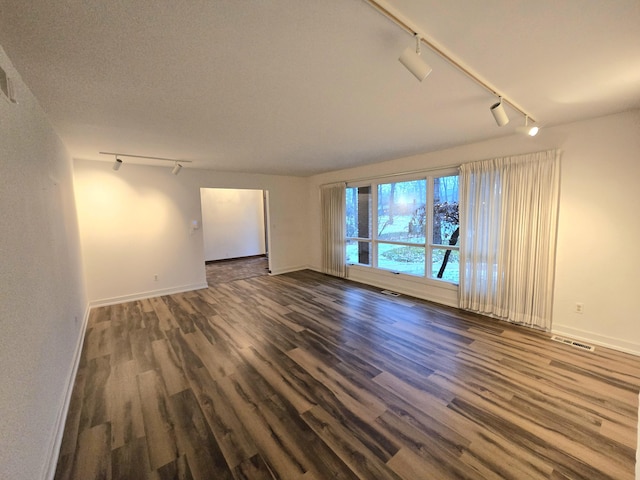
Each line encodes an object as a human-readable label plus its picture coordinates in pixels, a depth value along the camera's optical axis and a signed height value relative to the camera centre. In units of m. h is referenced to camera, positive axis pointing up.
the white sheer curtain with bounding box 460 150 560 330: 3.13 -0.26
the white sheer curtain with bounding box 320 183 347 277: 5.90 -0.19
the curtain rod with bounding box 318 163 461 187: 4.03 +0.81
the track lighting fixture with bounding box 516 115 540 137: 2.52 +0.84
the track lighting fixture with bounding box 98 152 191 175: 3.86 +1.05
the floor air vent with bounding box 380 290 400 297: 4.70 -1.37
